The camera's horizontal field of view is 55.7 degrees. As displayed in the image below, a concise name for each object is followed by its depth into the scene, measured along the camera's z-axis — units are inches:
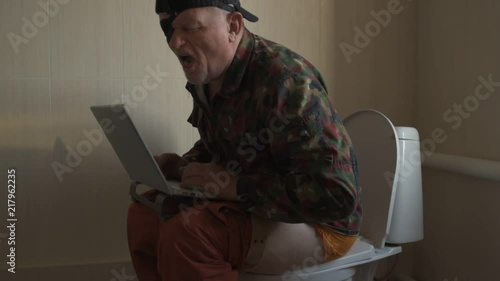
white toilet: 43.4
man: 32.0
